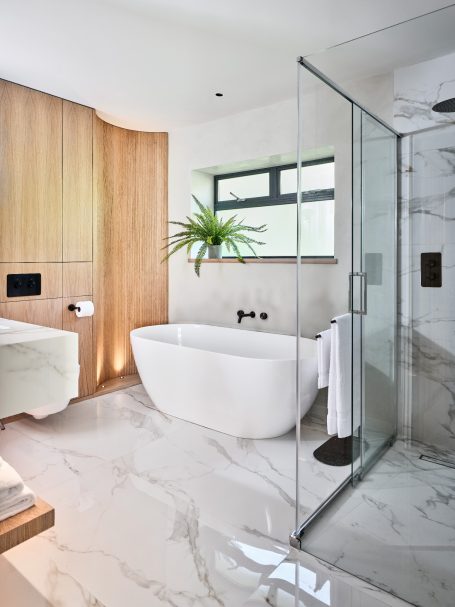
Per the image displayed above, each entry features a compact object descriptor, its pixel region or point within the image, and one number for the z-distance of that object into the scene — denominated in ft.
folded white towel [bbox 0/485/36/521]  3.49
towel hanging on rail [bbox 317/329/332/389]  6.49
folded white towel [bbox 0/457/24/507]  3.48
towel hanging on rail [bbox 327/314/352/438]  6.47
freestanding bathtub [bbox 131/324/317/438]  9.08
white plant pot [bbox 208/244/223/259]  12.83
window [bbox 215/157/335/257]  13.00
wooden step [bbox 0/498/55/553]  3.36
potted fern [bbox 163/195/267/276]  12.67
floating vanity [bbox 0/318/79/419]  2.87
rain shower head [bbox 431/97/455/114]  5.29
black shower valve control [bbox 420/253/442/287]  5.54
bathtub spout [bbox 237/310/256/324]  12.26
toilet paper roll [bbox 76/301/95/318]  11.73
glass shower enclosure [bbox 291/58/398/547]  6.09
